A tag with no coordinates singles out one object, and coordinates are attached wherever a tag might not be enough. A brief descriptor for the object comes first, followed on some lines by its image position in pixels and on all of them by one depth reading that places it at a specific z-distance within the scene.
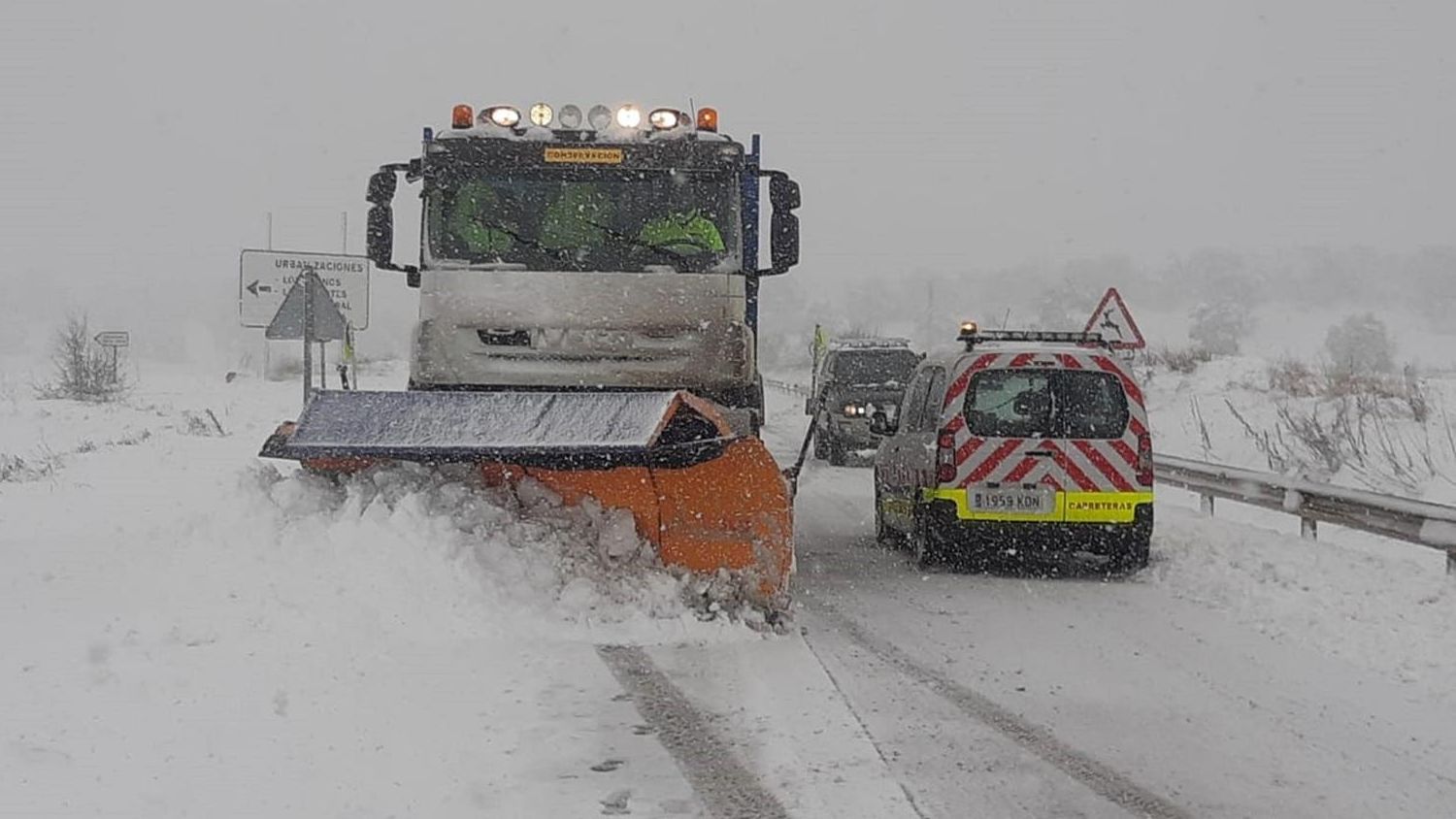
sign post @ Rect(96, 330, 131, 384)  36.31
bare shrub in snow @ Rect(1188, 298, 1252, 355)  97.66
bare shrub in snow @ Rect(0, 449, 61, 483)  16.64
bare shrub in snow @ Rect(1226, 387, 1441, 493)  15.79
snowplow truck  9.42
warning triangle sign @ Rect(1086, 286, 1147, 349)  16.83
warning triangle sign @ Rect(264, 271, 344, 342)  14.05
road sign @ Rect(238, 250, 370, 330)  24.89
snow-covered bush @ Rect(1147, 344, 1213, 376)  34.97
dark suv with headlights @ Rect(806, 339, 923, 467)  21.64
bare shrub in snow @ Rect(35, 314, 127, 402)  36.44
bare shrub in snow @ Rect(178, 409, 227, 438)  25.30
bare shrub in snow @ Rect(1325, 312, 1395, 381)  81.50
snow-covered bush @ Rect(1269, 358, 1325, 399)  27.08
